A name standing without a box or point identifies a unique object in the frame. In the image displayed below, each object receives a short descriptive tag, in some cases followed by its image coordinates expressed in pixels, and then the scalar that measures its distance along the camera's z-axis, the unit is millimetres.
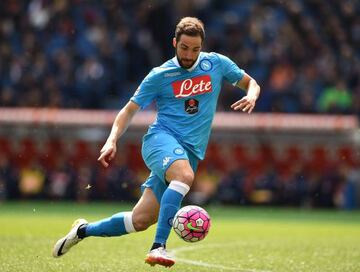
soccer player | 15812
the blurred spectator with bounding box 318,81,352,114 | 42062
